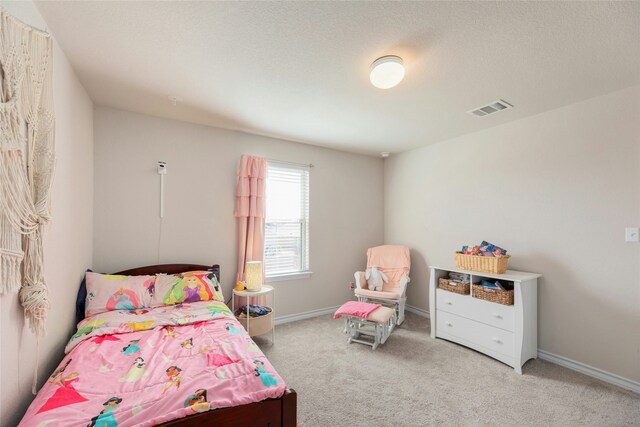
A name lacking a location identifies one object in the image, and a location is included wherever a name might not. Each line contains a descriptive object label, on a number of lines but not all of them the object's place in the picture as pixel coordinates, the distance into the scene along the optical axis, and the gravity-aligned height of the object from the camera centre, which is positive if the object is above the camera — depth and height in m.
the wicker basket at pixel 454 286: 3.04 -0.74
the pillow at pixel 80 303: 2.33 -0.70
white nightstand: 2.95 -1.09
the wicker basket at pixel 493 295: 2.67 -0.74
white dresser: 2.58 -1.02
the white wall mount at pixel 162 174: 3.00 +0.46
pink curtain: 3.36 +0.12
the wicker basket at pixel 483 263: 2.76 -0.45
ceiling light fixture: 1.91 +1.01
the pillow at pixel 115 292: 2.32 -0.64
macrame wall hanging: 1.17 +0.27
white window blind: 3.73 -0.04
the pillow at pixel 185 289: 2.57 -0.67
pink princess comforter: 1.19 -0.81
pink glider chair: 3.57 -0.79
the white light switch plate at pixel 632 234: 2.29 -0.12
